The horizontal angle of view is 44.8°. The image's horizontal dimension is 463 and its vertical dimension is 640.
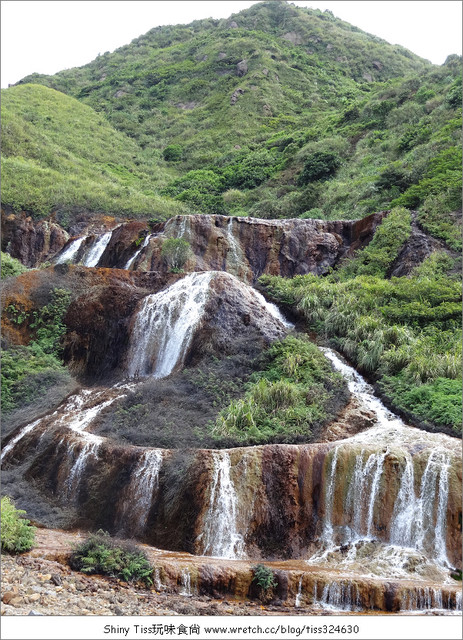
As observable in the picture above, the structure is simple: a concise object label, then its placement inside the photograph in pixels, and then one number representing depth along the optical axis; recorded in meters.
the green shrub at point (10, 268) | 22.98
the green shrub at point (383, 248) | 21.95
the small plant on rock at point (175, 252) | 24.00
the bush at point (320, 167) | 36.84
